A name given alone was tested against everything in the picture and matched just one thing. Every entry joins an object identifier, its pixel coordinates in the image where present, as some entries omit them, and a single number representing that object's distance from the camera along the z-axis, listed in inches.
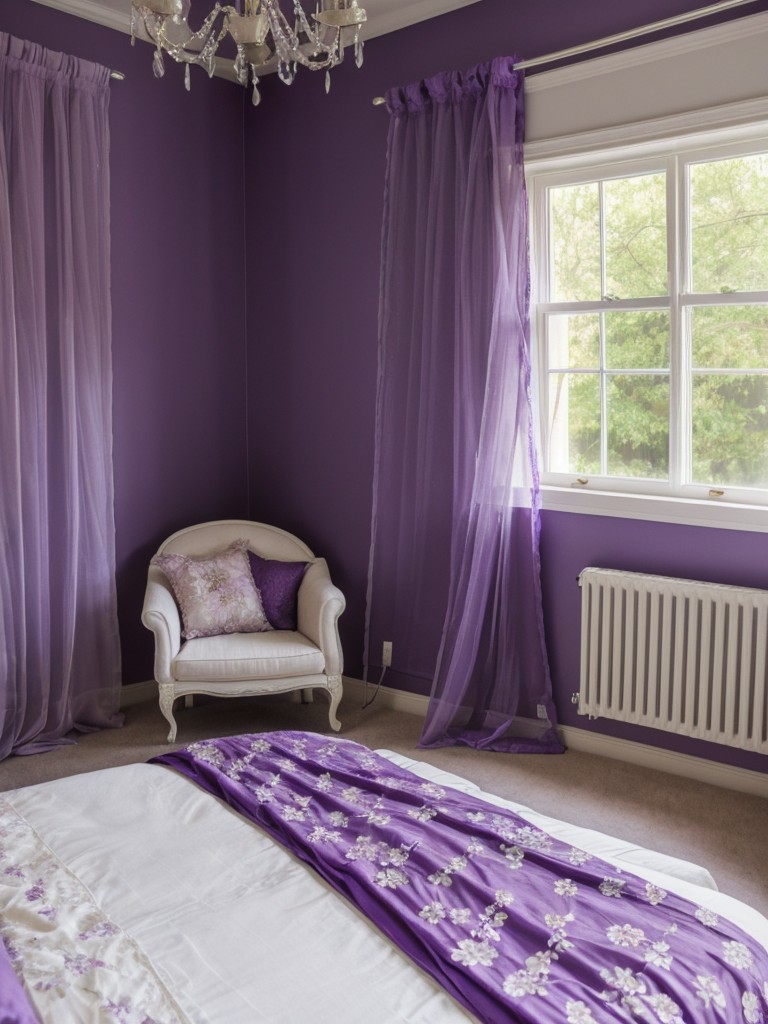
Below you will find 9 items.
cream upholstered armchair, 145.9
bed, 55.7
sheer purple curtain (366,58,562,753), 143.9
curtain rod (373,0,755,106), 120.6
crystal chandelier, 76.5
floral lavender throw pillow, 154.3
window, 130.6
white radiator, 126.2
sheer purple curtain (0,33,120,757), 145.0
